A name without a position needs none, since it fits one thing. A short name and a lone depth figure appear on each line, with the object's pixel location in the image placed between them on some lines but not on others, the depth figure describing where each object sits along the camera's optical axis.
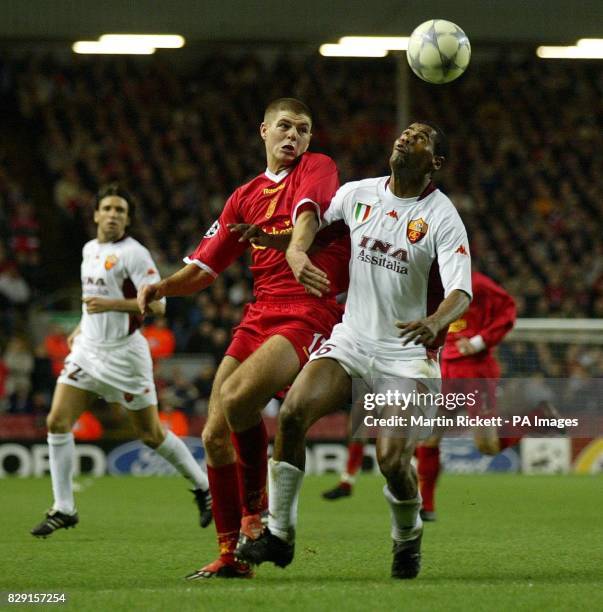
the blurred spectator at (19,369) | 31.28
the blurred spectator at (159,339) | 31.94
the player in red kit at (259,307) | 11.74
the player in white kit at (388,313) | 11.23
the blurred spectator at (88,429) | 31.17
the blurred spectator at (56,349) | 31.48
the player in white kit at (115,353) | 17.22
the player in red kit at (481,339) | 19.66
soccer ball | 14.64
